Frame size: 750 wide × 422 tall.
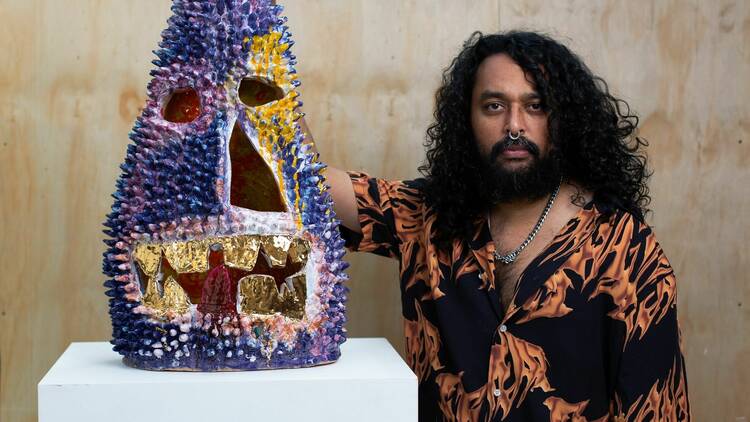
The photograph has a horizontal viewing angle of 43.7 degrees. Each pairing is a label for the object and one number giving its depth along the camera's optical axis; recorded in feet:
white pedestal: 4.42
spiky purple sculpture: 4.62
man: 5.85
